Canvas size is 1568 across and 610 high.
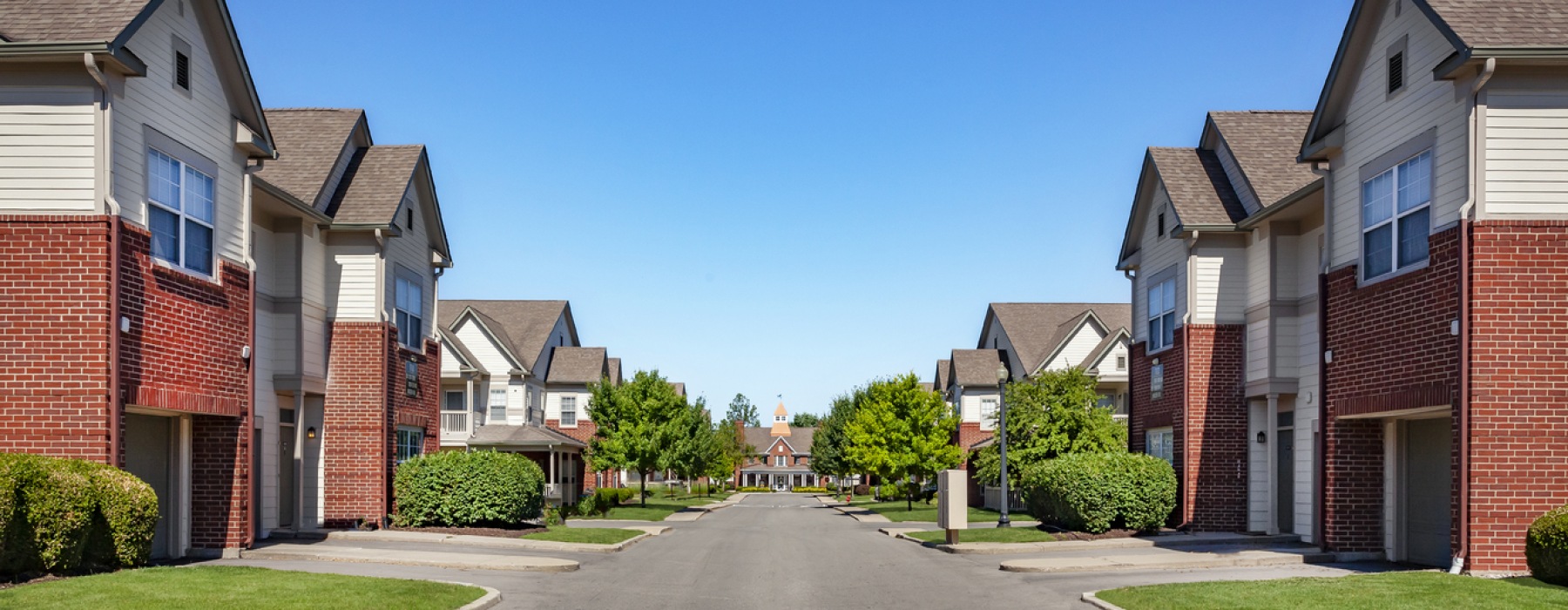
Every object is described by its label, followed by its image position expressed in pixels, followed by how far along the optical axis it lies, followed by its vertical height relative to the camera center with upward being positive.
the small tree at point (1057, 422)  37.94 -2.00
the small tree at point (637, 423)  52.69 -3.00
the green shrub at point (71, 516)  14.89 -2.11
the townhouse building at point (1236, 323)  27.56 +0.76
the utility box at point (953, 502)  28.66 -3.33
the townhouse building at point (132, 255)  17.72 +1.35
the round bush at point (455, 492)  30.19 -3.39
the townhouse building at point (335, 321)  27.72 +0.63
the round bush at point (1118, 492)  28.73 -3.09
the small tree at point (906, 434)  53.50 -3.42
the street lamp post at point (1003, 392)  32.50 -0.97
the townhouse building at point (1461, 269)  17.73 +1.31
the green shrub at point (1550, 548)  16.05 -2.42
